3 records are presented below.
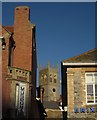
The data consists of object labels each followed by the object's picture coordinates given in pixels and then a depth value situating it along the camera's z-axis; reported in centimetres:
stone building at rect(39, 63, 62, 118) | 12562
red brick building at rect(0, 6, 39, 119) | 2298
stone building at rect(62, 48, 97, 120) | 2206
